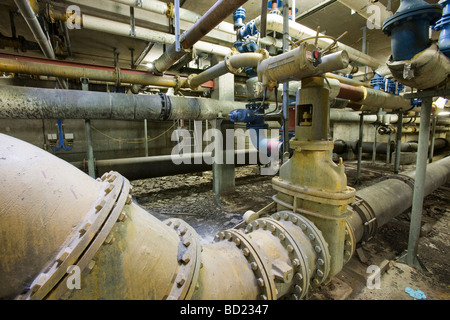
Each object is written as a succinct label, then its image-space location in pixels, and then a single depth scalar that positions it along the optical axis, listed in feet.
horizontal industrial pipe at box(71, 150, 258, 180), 11.95
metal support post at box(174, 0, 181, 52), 6.29
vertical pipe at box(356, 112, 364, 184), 13.74
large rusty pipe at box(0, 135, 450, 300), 1.69
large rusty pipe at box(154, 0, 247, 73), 5.15
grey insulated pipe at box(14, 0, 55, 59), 5.49
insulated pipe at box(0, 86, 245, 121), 6.77
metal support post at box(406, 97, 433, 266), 6.21
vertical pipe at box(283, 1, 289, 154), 6.98
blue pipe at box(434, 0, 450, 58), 5.19
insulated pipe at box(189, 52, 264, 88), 7.46
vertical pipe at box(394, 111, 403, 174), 13.39
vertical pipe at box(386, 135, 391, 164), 21.19
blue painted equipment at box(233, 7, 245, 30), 9.47
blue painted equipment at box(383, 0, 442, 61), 5.01
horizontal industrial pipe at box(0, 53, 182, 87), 7.91
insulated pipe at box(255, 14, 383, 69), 9.58
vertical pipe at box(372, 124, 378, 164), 22.03
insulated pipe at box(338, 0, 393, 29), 9.40
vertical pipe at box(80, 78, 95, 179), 8.57
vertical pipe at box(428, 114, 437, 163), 16.14
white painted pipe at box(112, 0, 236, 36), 8.21
